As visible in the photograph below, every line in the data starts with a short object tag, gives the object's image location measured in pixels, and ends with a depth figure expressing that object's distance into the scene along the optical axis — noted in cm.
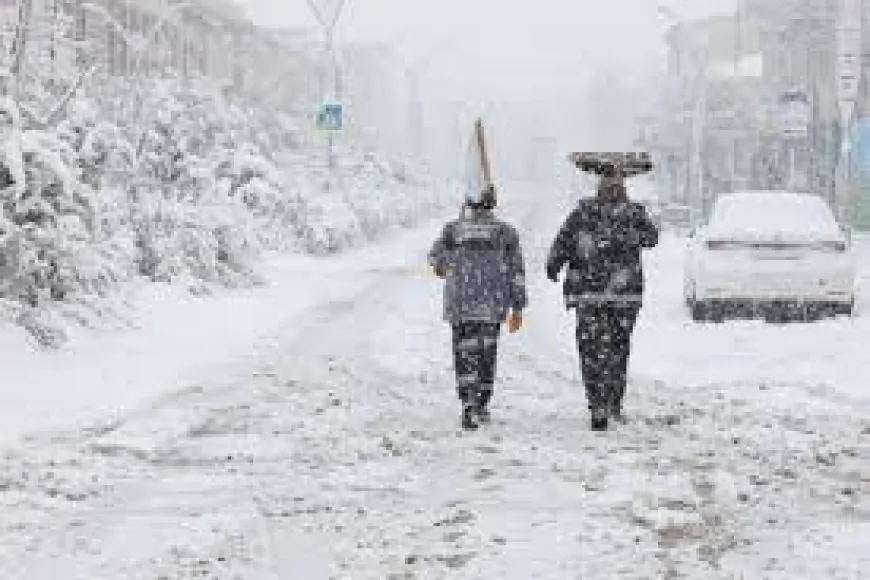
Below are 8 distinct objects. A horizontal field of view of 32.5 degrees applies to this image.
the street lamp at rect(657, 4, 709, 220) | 4484
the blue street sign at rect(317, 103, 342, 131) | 3303
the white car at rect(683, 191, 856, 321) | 1591
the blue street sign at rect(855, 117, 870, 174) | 3900
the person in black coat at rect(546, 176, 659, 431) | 975
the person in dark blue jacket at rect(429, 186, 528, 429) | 998
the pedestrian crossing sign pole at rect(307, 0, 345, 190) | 3691
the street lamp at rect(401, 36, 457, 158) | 6731
